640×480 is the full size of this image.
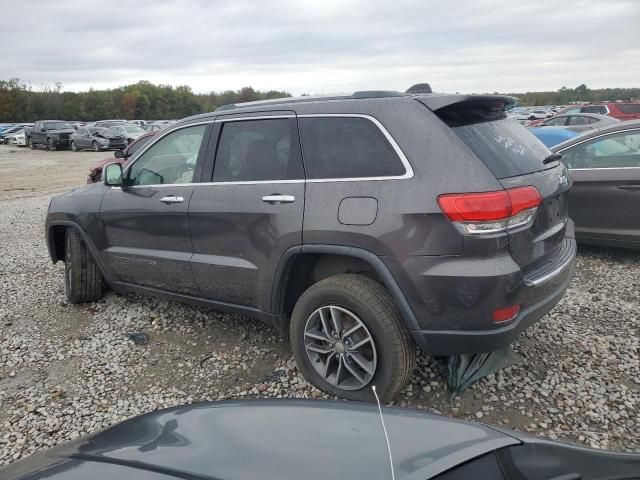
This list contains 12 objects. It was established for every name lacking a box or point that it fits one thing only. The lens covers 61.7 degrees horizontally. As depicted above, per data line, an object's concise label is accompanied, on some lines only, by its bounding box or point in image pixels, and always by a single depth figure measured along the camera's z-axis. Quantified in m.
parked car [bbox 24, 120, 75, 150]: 32.94
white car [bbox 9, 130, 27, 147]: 37.09
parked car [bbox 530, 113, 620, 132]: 15.51
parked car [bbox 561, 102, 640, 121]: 18.00
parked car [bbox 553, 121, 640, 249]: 5.54
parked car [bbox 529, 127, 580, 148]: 8.40
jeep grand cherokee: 2.80
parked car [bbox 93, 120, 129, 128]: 33.64
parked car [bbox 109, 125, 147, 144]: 29.24
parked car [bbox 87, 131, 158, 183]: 10.82
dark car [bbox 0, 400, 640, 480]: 1.46
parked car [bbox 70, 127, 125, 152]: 29.66
